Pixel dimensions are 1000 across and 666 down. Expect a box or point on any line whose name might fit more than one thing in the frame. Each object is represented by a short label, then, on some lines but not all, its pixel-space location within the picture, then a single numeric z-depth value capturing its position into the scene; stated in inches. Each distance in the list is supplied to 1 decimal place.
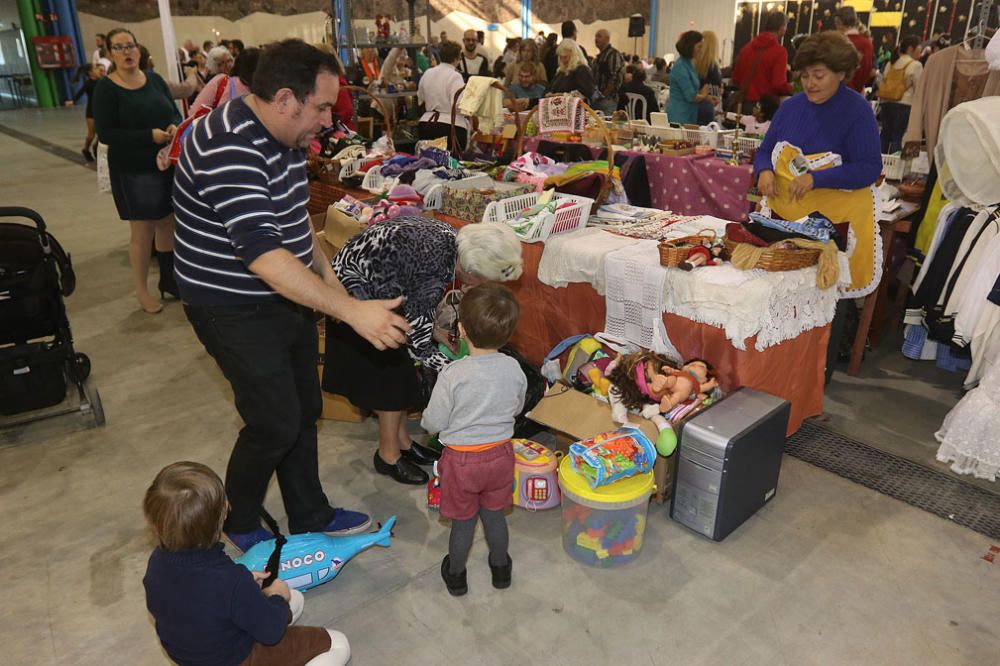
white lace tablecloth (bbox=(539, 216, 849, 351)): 109.3
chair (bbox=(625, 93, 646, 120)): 315.3
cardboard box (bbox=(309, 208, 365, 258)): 155.9
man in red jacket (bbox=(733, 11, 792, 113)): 257.8
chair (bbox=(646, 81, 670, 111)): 397.1
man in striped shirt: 74.8
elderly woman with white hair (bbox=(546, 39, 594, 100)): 283.7
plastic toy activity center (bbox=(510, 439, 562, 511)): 110.4
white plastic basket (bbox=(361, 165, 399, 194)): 177.5
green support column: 631.8
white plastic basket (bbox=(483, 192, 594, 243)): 135.6
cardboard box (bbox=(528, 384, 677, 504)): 112.3
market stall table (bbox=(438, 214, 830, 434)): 115.2
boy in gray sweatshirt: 85.2
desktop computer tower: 101.4
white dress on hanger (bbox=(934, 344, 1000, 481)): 118.3
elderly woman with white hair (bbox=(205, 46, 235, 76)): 310.5
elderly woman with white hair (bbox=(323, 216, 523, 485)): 99.7
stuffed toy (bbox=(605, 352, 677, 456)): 110.7
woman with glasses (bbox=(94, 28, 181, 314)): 167.8
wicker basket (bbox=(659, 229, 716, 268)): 115.2
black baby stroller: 131.2
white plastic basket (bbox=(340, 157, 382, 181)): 189.0
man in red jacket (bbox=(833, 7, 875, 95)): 243.1
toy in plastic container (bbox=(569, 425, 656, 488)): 98.2
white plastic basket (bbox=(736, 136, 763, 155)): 198.1
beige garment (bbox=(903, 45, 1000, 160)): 177.4
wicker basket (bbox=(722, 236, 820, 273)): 111.3
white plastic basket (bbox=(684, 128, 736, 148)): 206.4
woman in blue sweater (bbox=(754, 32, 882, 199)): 123.0
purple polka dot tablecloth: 183.6
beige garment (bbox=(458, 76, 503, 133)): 210.5
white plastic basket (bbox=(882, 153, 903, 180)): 179.9
